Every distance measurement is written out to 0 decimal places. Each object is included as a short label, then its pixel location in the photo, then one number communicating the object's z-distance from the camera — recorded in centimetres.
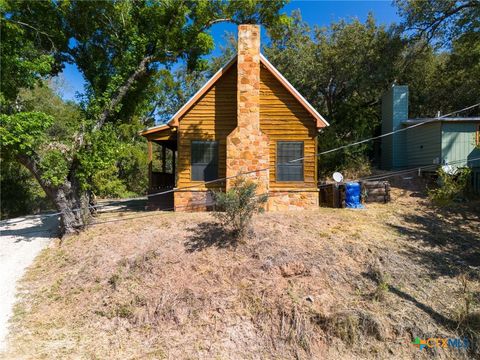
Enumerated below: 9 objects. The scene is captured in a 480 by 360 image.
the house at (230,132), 1109
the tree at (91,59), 868
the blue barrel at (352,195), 1097
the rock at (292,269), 651
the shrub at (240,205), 757
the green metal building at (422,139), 1321
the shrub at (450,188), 1117
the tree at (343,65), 1870
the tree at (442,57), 1632
